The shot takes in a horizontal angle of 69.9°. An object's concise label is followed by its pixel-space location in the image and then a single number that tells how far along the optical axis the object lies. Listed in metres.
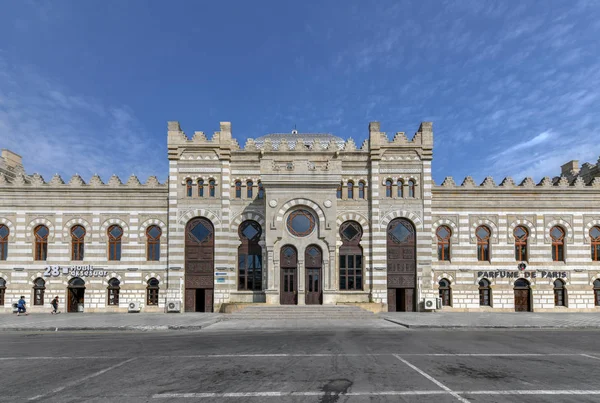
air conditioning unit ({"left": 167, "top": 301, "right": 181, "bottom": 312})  30.88
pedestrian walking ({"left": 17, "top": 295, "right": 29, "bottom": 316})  29.75
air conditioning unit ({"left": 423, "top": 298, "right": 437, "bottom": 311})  30.94
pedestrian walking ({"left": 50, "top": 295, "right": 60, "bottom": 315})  30.55
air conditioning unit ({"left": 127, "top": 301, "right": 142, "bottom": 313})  31.37
